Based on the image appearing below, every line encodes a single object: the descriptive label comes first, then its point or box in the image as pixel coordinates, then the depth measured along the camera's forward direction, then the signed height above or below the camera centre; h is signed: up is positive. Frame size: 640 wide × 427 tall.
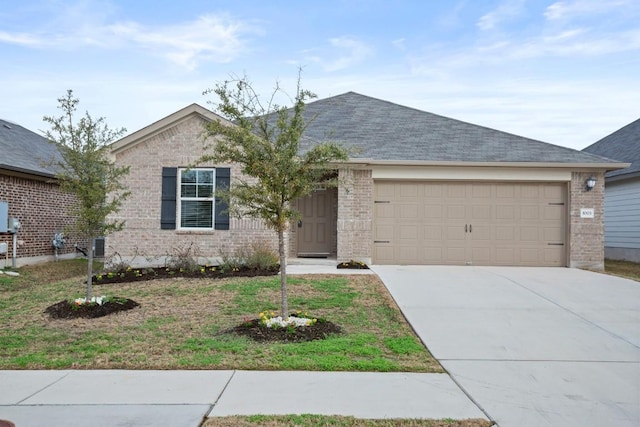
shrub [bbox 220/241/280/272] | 12.03 -0.96
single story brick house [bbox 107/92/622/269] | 12.98 +0.43
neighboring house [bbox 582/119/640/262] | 16.86 +0.75
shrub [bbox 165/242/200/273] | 12.09 -1.01
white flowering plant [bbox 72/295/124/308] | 8.54 -1.46
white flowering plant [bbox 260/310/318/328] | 7.04 -1.43
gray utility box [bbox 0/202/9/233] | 13.50 -0.11
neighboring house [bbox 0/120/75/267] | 13.99 +0.35
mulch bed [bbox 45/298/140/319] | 8.20 -1.56
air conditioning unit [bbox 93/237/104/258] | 18.28 -1.18
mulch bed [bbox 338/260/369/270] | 12.55 -1.12
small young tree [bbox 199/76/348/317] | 6.99 +0.85
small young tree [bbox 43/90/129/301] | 8.41 +0.72
